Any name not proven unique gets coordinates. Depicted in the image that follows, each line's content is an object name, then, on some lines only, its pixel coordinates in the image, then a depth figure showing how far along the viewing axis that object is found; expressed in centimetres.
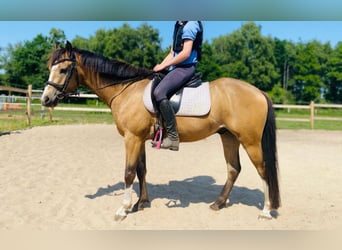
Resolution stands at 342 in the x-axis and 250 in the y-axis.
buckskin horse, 418
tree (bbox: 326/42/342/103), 4150
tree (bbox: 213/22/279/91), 3991
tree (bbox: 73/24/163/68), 3512
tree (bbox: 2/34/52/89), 3728
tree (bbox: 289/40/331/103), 4266
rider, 396
